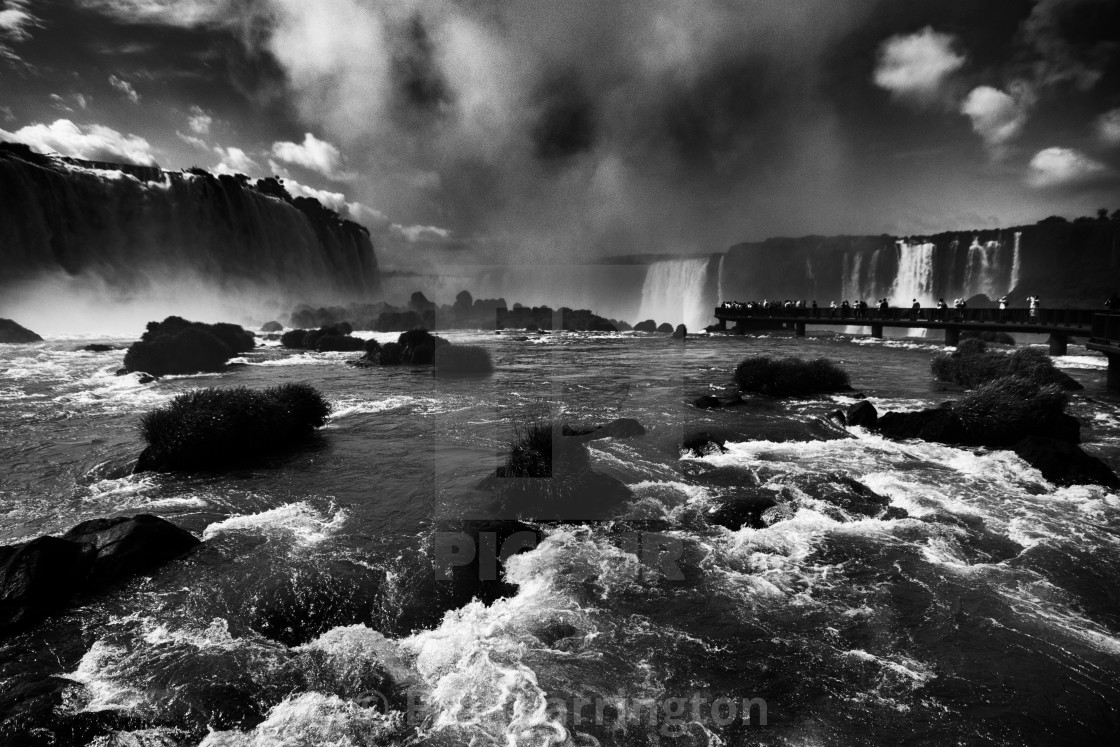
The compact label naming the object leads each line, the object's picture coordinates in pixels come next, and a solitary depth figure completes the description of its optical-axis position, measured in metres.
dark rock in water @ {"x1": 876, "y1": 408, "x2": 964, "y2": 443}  14.61
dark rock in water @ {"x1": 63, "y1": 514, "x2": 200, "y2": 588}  7.32
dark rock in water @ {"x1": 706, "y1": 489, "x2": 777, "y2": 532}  9.48
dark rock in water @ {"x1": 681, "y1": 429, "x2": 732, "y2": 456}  14.05
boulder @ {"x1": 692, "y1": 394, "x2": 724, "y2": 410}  19.66
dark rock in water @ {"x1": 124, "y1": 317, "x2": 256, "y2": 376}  27.64
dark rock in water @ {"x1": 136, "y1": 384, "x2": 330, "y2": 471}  12.30
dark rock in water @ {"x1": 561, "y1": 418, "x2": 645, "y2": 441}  15.59
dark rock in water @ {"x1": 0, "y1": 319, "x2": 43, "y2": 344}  43.84
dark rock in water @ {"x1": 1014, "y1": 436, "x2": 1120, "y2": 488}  11.08
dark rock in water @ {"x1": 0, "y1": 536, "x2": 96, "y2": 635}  6.28
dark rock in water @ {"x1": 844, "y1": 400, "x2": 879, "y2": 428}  16.23
